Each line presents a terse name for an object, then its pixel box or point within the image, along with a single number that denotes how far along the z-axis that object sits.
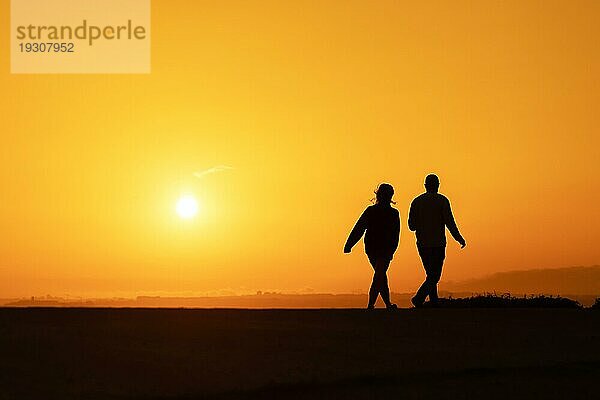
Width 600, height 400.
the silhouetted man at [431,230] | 17.83
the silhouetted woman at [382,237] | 17.97
